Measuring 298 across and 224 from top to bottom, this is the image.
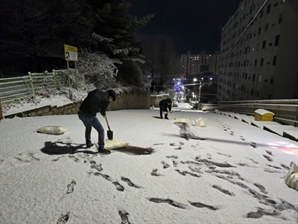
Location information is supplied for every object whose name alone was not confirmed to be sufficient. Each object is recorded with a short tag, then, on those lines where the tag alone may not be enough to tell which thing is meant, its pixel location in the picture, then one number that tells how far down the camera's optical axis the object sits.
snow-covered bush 13.02
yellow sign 9.40
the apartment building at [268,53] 19.30
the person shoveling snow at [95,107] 3.89
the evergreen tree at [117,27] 14.73
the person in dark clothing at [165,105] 9.89
